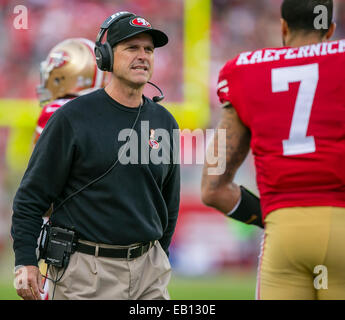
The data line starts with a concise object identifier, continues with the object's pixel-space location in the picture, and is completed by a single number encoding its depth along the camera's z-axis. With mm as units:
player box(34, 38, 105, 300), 8984
